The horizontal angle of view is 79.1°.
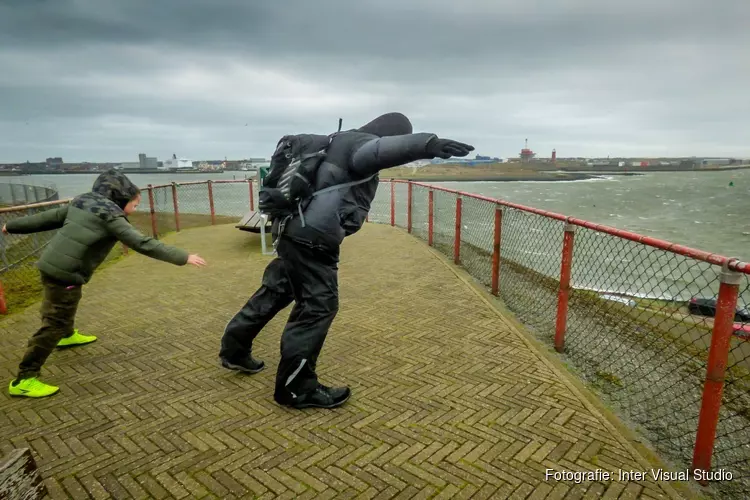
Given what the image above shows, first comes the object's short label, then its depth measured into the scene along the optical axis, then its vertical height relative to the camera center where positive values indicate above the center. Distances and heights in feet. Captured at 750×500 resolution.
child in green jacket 11.18 -2.26
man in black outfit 9.87 -1.80
